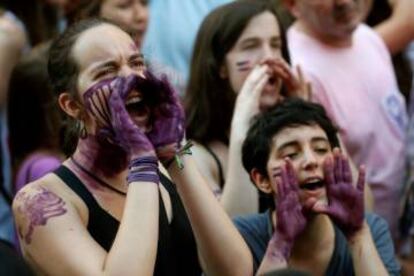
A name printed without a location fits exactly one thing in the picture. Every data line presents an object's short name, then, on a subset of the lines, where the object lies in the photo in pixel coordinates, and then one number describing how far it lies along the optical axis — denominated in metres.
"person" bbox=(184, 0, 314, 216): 9.70
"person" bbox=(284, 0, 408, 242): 10.62
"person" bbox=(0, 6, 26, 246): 9.47
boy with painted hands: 7.90
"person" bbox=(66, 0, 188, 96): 11.41
